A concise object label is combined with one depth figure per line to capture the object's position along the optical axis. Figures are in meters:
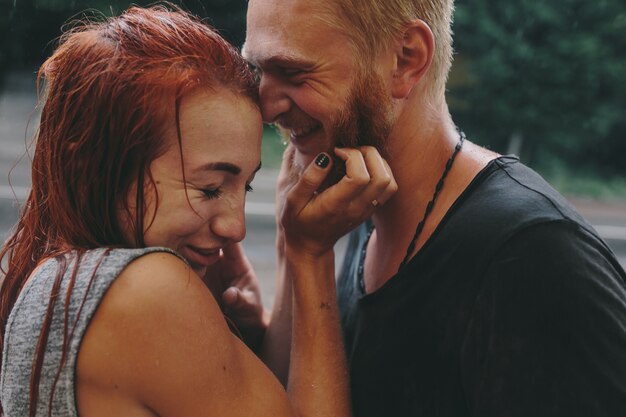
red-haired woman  0.99
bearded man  1.07
